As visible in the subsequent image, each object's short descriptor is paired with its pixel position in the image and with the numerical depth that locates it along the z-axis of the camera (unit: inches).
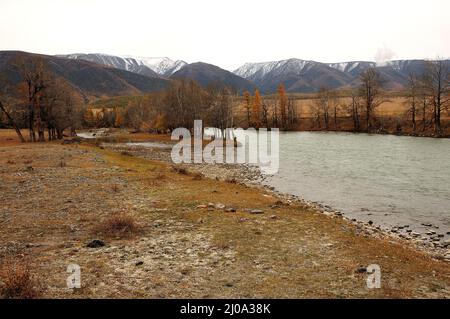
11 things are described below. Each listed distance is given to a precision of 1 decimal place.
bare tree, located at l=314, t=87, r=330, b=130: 4785.2
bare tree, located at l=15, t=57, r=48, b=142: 2679.6
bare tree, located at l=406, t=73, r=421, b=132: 3481.8
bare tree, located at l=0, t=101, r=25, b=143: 2743.6
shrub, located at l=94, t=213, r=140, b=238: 668.1
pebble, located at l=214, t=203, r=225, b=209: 883.9
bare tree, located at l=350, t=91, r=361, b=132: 4227.9
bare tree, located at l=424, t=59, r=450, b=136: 3280.0
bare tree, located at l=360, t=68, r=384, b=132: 4094.5
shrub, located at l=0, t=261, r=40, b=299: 410.0
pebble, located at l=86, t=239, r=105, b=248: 605.0
